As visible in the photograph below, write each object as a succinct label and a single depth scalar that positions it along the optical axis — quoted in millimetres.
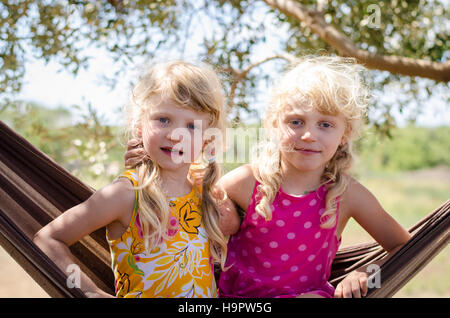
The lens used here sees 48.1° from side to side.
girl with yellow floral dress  1447
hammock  1593
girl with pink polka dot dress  1737
